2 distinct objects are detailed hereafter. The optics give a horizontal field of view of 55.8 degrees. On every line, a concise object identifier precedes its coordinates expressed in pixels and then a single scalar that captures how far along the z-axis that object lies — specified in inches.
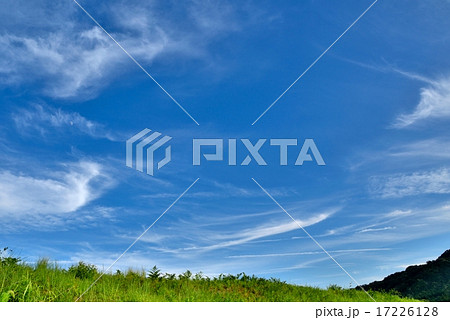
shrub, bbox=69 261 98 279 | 506.6
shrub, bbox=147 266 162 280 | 553.9
